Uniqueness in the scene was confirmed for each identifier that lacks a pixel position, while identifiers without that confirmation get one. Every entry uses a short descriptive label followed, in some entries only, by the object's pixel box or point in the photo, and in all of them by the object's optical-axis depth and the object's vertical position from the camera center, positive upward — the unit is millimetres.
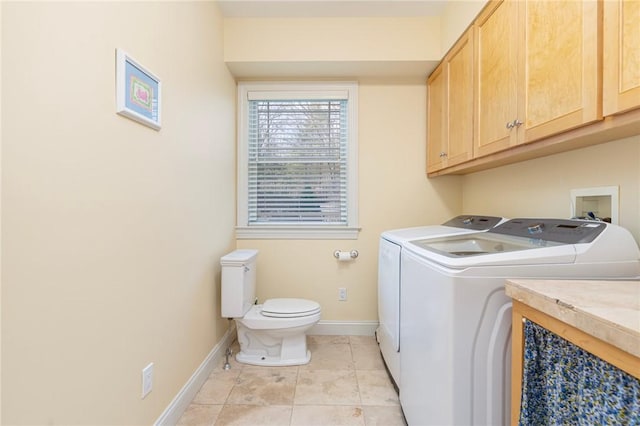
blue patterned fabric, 585 -420
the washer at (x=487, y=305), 985 -331
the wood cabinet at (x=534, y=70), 980 +602
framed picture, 1051 +483
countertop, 562 -222
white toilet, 1931 -751
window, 2484 +397
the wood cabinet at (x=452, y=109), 1756 +731
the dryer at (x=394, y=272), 1620 -381
